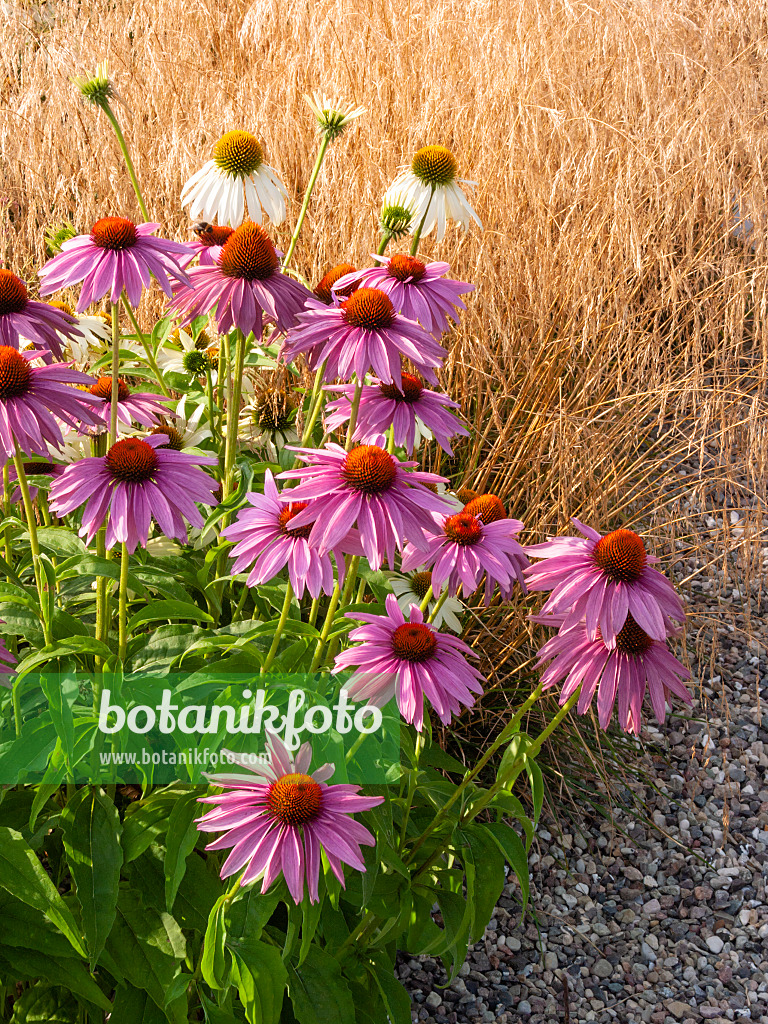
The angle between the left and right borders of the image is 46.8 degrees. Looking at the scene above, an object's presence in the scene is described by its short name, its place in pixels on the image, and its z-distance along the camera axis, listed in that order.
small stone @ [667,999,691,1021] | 1.52
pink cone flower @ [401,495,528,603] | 0.94
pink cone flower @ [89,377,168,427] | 1.07
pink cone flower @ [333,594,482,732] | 0.85
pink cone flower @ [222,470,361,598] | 0.83
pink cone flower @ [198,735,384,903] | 0.75
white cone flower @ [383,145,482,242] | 1.31
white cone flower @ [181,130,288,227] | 1.24
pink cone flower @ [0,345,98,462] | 0.82
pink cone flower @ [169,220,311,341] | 1.02
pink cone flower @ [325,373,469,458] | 0.99
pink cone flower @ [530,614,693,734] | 0.84
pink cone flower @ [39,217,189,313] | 0.91
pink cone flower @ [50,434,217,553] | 0.82
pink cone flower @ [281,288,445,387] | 0.94
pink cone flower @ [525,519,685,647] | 0.81
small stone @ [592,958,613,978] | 1.58
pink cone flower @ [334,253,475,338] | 1.09
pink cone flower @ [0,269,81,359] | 0.90
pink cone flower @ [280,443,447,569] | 0.81
